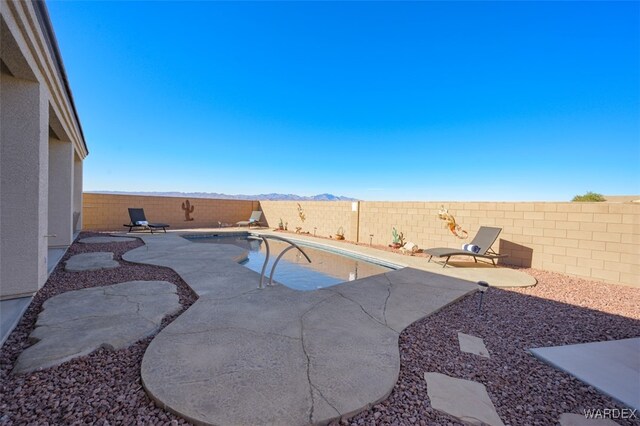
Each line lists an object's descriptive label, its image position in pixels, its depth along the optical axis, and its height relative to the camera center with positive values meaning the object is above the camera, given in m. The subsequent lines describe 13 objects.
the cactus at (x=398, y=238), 9.08 -1.02
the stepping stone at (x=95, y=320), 2.16 -1.33
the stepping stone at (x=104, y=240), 7.72 -1.34
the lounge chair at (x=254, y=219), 14.76 -0.92
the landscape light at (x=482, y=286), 3.39 -0.97
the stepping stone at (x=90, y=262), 4.81 -1.32
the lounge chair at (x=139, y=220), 10.66 -0.94
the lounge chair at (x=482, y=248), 6.25 -0.89
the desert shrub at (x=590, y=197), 22.36 +1.71
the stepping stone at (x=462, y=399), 1.67 -1.33
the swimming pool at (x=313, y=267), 5.84 -1.67
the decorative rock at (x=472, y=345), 2.54 -1.36
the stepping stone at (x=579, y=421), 1.68 -1.33
